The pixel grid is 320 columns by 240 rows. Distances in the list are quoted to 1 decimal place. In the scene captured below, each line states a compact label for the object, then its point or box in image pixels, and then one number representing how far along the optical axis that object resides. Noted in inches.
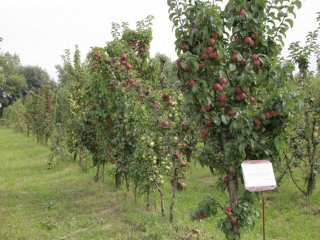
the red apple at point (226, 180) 175.4
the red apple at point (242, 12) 160.2
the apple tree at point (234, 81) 157.6
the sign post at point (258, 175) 160.4
